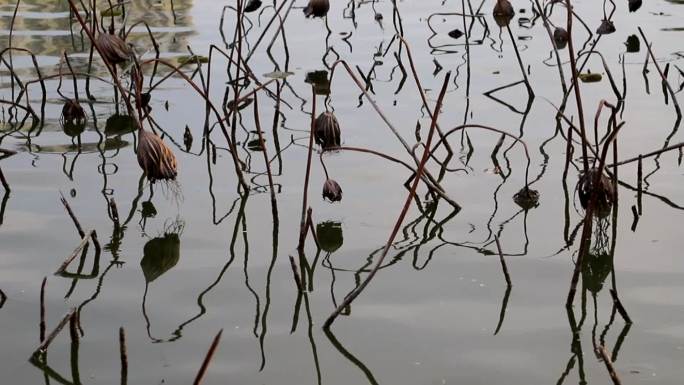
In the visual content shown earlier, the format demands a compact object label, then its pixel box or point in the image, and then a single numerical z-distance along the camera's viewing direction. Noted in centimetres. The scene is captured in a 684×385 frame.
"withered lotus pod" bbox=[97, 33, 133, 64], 292
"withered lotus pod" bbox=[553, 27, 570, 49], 546
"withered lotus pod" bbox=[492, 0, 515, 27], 529
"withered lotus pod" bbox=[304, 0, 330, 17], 402
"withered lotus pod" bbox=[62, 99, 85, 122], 412
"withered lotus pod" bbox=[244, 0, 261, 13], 479
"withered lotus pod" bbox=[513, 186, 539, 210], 323
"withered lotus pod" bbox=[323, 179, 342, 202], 291
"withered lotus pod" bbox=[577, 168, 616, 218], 268
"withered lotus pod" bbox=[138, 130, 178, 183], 263
